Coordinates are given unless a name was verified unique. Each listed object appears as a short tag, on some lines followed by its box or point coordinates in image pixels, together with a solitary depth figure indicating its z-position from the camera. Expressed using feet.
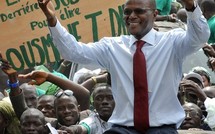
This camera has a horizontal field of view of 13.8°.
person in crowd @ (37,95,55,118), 33.42
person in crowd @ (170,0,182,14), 46.85
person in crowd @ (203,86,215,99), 35.17
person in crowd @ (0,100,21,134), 31.40
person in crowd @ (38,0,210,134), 22.90
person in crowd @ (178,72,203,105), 33.97
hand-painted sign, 33.87
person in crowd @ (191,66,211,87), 38.47
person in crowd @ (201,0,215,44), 42.75
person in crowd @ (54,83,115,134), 30.42
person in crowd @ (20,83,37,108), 33.86
